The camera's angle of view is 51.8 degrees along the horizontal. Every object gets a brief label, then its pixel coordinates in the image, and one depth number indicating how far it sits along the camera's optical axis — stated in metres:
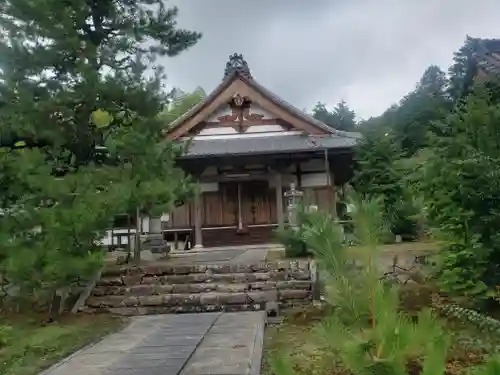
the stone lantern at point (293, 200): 12.63
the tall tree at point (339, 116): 39.06
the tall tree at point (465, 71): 10.03
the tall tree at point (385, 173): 14.55
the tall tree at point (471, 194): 5.77
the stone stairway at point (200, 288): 8.23
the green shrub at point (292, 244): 10.74
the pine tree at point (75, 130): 7.29
